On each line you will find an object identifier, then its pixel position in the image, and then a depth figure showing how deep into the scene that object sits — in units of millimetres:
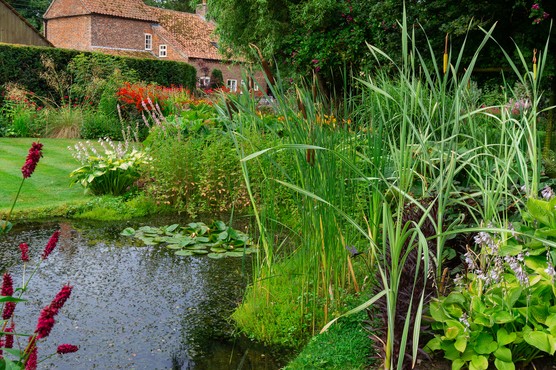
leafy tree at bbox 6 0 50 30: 46762
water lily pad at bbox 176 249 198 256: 5098
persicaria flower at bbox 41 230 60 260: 1790
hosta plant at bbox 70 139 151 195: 7555
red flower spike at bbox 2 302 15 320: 1842
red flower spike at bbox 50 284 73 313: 1628
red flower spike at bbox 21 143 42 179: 1709
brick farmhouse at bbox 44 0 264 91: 35000
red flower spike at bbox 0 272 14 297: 1714
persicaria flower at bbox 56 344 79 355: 1667
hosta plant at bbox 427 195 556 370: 2492
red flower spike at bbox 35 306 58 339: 1597
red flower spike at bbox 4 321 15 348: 1859
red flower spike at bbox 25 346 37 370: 1816
